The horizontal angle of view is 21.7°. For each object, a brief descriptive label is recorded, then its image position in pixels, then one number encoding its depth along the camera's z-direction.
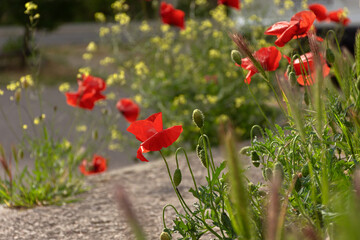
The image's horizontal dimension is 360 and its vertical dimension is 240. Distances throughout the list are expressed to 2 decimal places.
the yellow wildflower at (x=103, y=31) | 2.53
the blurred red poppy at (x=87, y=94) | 1.57
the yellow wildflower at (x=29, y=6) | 1.57
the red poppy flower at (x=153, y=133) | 1.03
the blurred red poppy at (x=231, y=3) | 1.93
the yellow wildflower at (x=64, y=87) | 1.89
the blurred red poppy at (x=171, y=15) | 2.06
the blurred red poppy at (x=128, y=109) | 1.71
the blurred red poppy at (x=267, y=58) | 1.13
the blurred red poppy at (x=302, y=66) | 1.14
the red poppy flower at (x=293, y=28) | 1.11
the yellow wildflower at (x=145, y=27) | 2.51
